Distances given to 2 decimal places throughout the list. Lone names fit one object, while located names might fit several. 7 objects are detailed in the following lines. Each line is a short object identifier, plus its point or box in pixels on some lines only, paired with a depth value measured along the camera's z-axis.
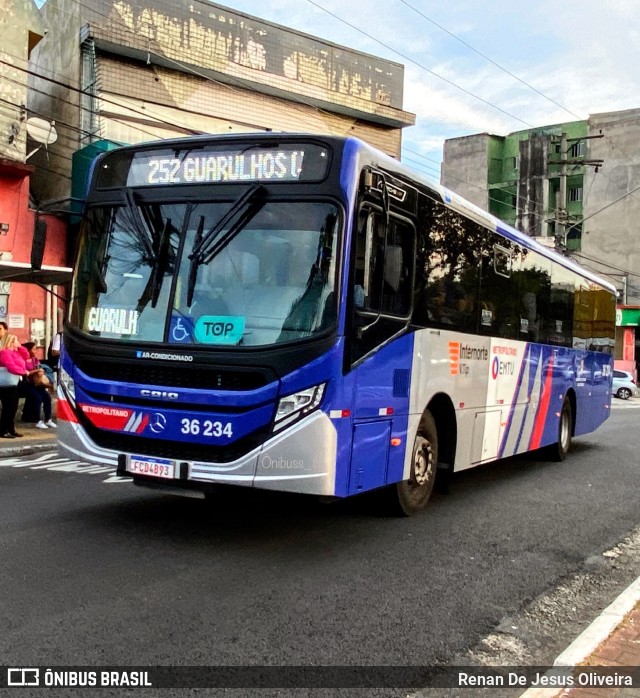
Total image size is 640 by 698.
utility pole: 29.07
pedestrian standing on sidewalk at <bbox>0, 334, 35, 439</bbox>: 11.63
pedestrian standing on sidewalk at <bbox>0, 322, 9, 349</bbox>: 11.89
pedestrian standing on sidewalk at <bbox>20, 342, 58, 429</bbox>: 12.96
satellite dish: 21.17
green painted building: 50.69
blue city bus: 5.48
